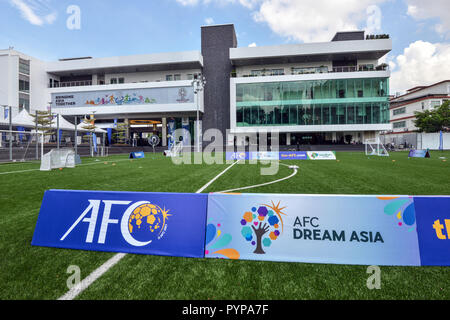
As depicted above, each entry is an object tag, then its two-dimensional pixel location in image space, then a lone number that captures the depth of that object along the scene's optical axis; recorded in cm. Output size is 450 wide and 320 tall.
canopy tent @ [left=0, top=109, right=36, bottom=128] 1918
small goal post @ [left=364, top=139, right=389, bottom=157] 2646
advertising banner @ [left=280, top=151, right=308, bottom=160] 2108
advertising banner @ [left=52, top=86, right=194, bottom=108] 4112
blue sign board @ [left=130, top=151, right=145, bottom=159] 2498
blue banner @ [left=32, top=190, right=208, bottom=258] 309
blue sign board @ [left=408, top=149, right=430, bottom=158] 2194
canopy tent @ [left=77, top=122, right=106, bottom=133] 2699
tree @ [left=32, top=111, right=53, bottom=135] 2132
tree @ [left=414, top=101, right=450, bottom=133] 4519
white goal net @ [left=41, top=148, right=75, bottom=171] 1255
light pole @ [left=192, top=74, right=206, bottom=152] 3035
